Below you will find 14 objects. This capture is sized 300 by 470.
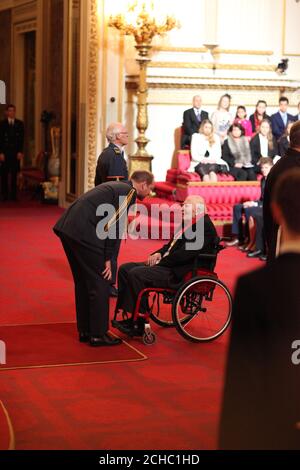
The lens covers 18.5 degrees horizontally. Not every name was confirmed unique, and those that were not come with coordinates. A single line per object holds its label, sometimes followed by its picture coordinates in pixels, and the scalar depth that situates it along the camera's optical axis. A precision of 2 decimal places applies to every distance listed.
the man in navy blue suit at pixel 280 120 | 15.20
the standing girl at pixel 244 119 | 15.08
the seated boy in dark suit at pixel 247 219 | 11.55
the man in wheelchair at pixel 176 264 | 7.03
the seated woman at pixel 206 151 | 14.09
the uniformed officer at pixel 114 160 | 8.69
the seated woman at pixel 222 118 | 14.95
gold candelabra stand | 14.12
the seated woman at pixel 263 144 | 14.59
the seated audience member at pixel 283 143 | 14.73
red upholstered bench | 13.23
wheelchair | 6.92
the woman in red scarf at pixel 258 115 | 15.17
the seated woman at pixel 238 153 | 14.24
